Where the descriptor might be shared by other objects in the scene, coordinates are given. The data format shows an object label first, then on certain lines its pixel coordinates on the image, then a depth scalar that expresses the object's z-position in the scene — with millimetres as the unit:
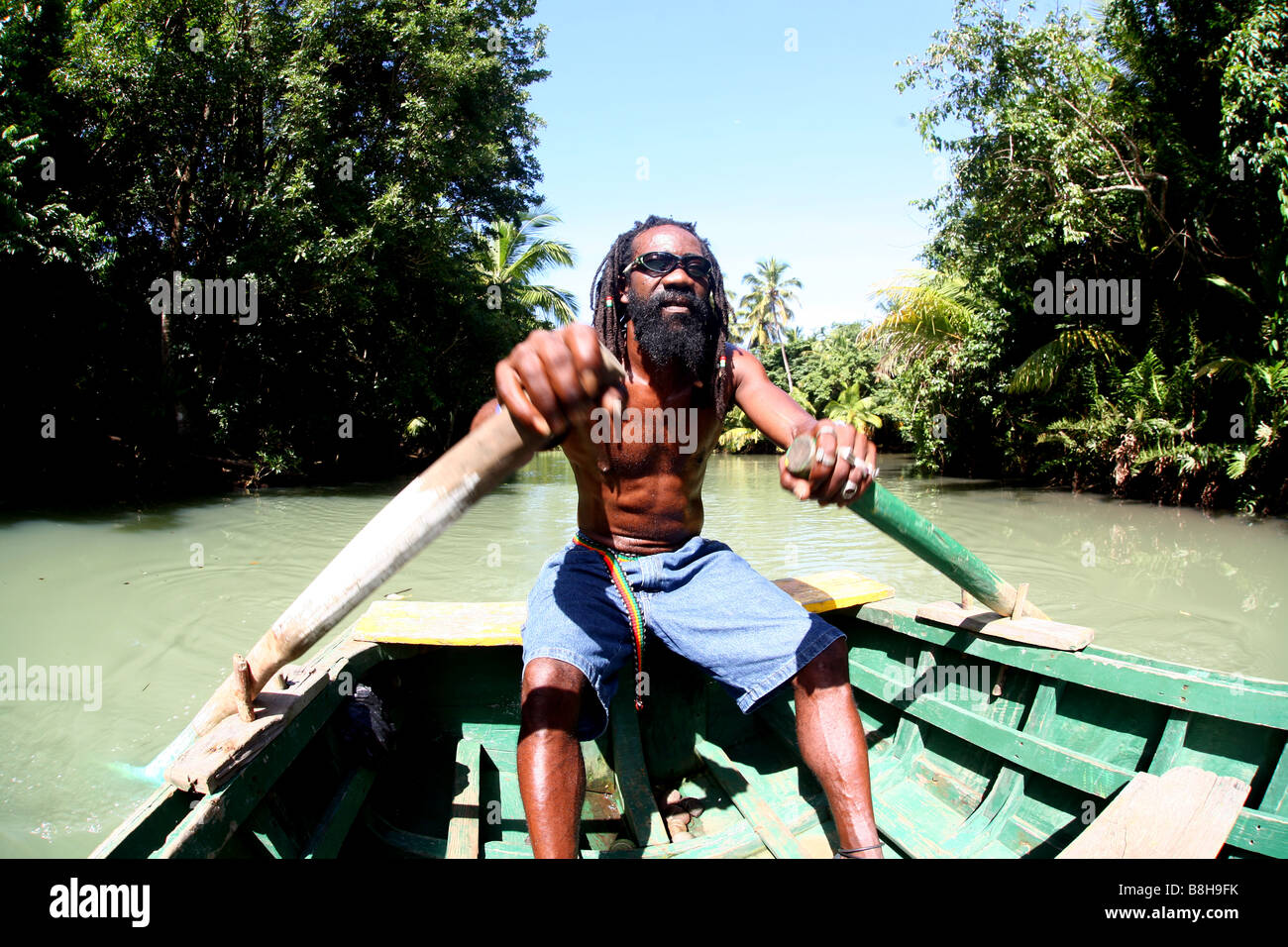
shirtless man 1897
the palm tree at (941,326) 11981
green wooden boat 1766
